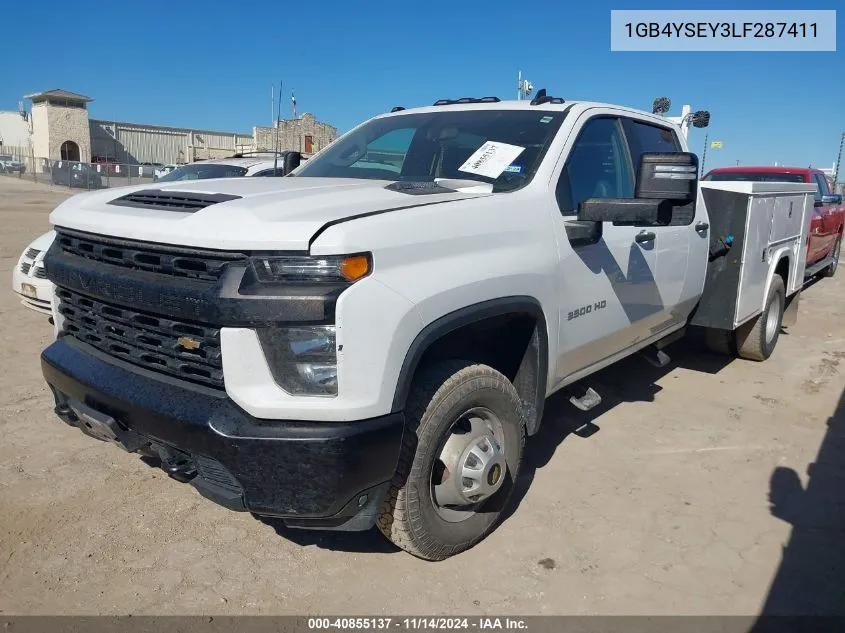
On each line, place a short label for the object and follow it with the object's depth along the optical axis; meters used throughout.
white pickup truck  2.18
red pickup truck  9.53
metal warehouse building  51.25
